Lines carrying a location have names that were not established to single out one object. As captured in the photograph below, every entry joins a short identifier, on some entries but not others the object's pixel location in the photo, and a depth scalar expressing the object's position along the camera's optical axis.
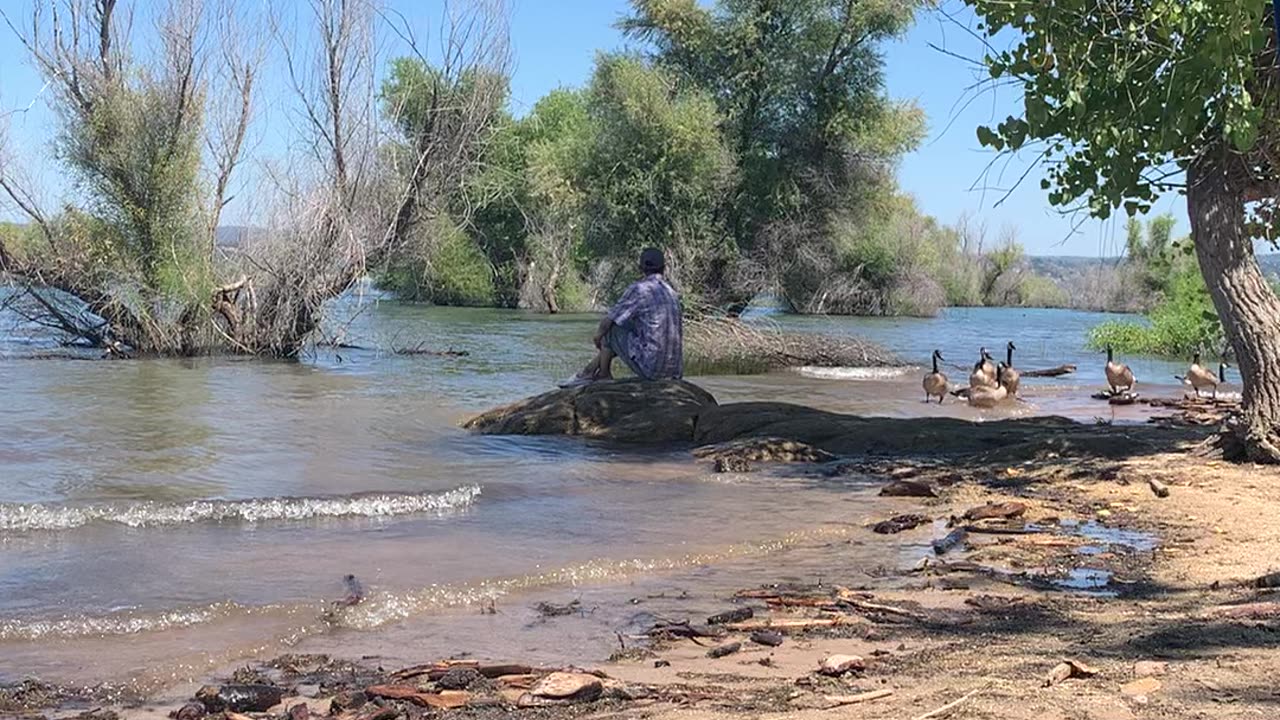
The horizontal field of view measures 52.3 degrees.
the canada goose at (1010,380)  19.14
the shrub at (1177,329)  29.62
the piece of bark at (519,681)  5.08
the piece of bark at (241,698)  4.92
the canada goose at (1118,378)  19.42
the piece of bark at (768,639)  5.69
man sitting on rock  14.46
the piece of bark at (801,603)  6.44
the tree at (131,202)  25.52
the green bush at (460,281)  63.44
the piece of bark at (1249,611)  5.27
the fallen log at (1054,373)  26.02
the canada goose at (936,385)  19.41
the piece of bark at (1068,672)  4.37
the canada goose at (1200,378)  18.59
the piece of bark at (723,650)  5.54
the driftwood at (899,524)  8.77
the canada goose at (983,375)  19.23
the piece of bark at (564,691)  4.80
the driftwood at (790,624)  5.96
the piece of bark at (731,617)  6.18
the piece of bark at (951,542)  7.99
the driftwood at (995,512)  8.88
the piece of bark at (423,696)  4.83
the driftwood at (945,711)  4.02
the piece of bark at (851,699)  4.38
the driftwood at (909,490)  10.23
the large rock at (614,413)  13.97
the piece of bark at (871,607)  6.09
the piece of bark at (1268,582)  5.96
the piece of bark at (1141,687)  4.14
